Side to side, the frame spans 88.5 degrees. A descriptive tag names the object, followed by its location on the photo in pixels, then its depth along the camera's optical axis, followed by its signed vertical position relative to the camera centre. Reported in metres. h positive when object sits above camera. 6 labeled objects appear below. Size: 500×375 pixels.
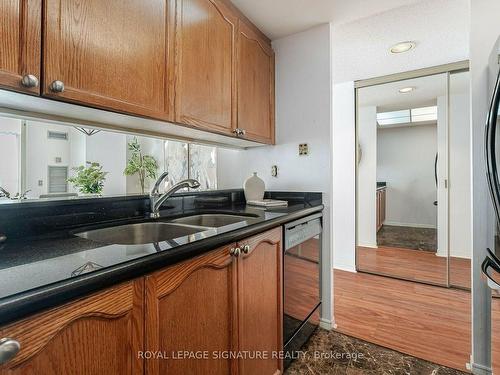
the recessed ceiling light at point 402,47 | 2.15 +1.20
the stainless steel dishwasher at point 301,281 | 1.41 -0.58
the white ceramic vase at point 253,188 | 1.96 +0.00
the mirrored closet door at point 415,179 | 2.53 +0.08
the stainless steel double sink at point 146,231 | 1.11 -0.21
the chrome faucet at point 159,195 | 1.37 -0.04
